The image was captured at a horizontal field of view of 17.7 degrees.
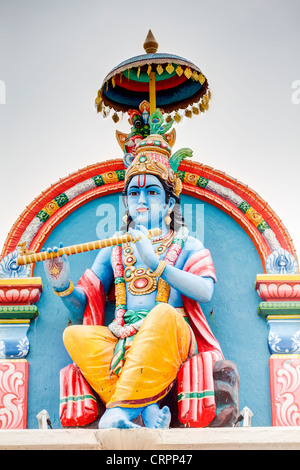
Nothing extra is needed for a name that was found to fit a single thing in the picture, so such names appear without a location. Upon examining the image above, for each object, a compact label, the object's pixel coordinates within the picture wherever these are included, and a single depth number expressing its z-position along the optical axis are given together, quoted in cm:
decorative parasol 681
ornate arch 665
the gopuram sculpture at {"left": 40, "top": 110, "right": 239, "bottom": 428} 548
